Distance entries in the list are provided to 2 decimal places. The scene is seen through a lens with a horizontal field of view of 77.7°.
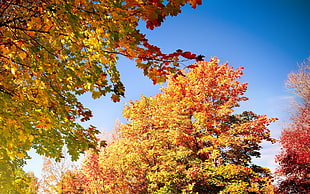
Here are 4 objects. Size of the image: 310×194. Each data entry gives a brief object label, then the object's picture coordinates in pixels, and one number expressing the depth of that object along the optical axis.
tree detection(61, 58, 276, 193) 10.67
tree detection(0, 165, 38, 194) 6.10
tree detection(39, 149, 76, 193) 17.83
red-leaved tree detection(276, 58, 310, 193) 13.12
